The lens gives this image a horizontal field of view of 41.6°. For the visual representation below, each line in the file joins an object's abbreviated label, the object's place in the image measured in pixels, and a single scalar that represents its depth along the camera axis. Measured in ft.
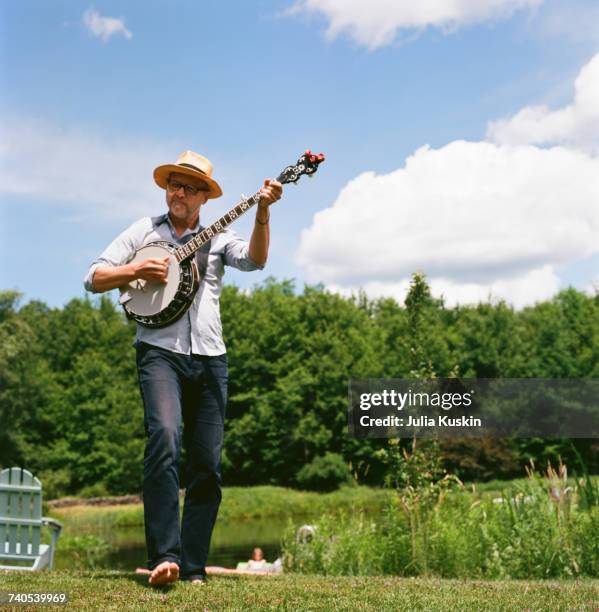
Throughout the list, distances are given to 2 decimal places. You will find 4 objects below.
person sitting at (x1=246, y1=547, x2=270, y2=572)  39.11
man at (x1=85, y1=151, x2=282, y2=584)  13.76
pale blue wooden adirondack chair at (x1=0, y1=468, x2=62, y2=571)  31.37
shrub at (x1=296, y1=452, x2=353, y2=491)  140.56
